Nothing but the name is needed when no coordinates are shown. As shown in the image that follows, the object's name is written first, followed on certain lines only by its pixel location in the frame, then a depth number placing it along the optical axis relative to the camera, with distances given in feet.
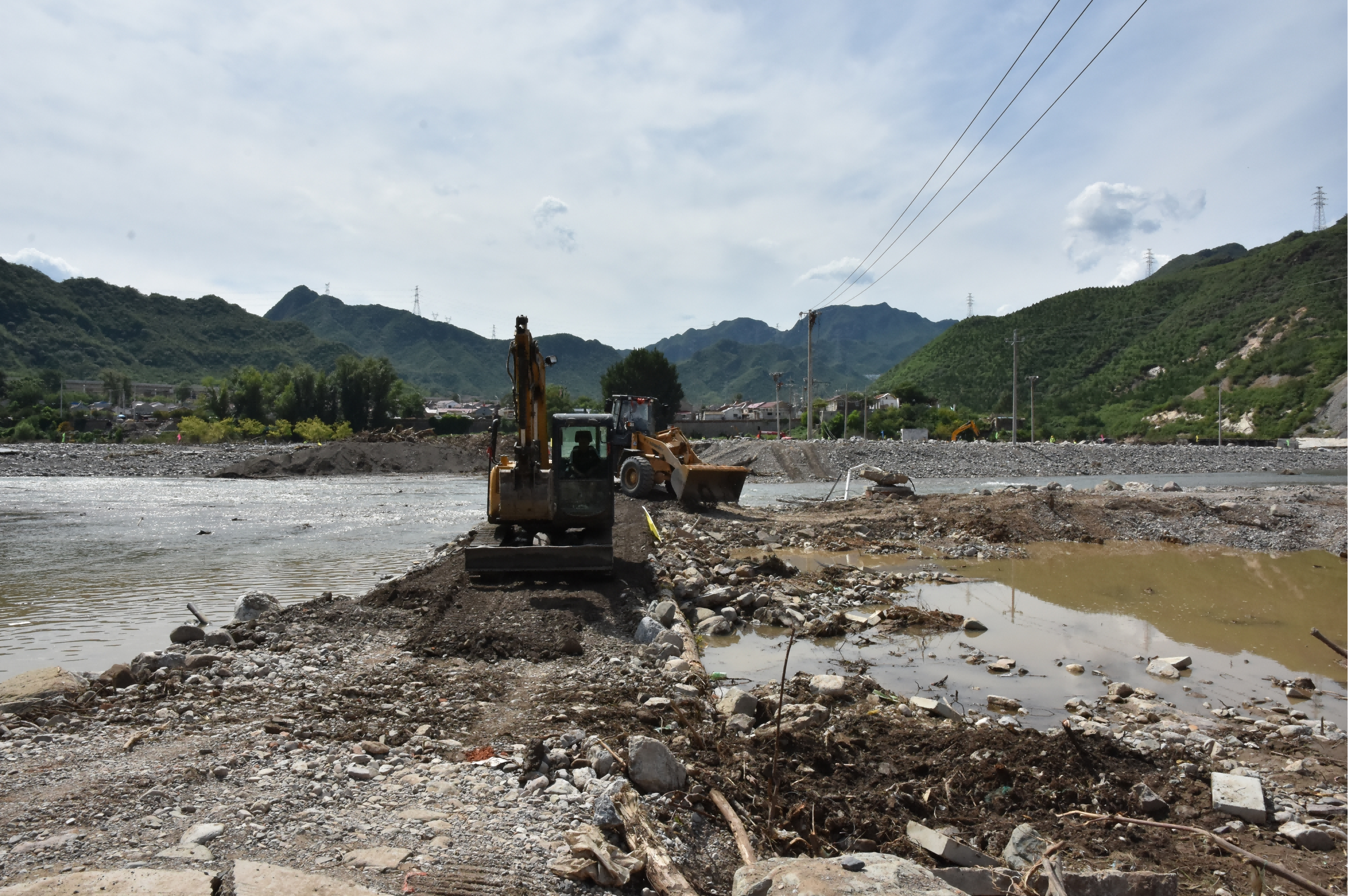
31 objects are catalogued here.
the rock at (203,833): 12.90
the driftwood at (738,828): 13.26
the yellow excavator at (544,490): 34.32
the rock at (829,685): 23.54
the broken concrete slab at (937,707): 22.29
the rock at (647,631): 27.78
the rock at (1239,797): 16.87
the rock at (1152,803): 17.12
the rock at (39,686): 19.77
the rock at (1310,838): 16.03
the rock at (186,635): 26.61
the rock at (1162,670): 28.17
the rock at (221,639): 26.40
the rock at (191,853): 12.32
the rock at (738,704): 20.16
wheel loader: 70.08
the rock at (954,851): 13.98
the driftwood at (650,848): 12.08
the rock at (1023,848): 14.29
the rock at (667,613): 30.76
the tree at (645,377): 269.64
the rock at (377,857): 12.36
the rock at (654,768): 15.28
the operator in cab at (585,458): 37.11
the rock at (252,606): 31.86
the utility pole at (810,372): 140.05
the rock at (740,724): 19.06
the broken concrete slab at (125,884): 11.00
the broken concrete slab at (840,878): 10.70
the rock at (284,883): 11.31
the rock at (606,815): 13.88
